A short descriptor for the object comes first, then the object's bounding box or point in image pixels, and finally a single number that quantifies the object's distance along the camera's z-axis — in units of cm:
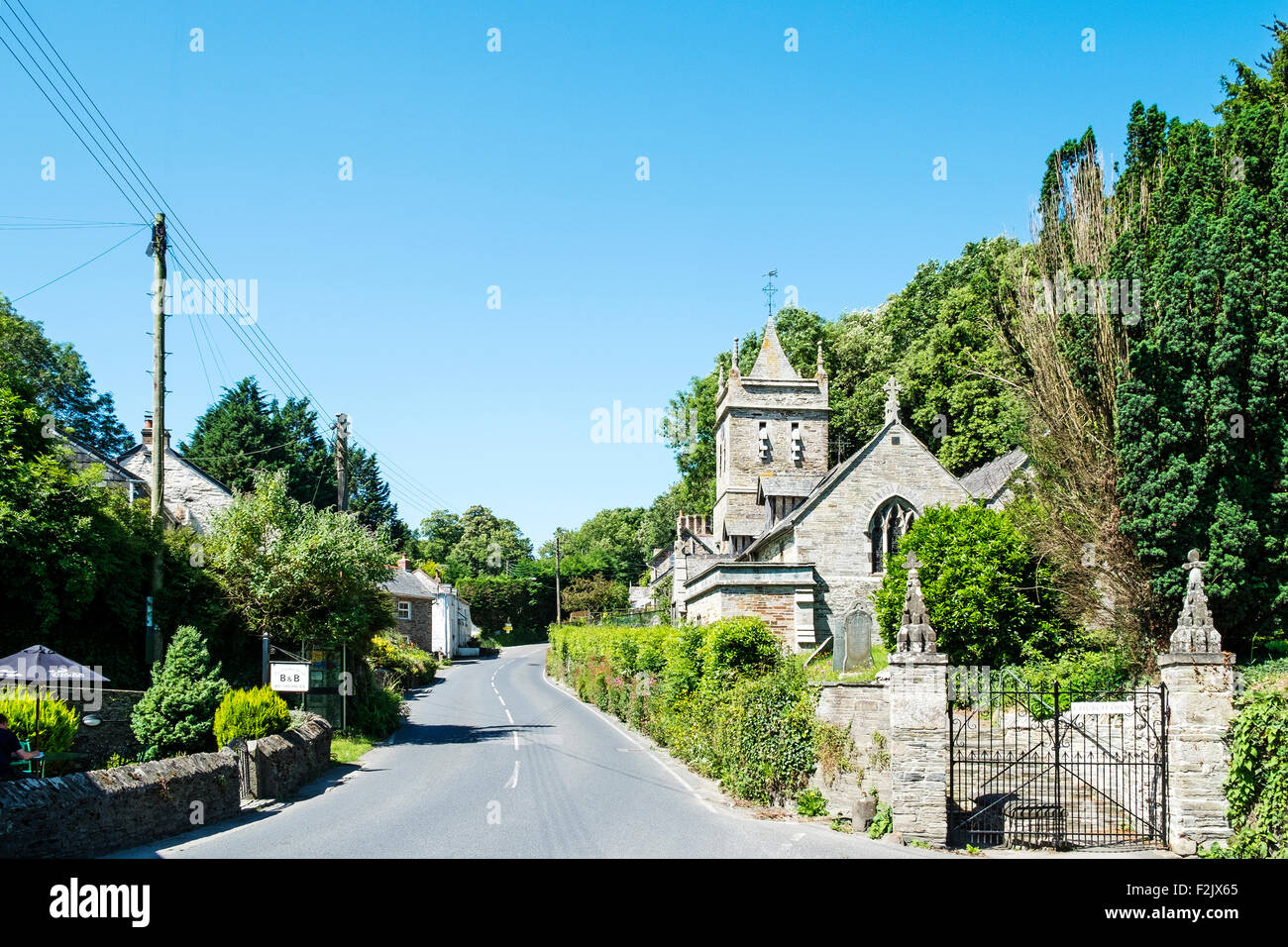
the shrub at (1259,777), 1133
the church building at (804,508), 3262
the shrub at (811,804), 1504
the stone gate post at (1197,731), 1218
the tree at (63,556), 1881
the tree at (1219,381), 1675
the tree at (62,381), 4584
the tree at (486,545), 10556
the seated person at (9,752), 1062
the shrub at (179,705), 1627
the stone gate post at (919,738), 1263
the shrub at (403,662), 3850
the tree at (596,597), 7008
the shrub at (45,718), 1289
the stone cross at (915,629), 1280
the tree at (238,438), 5769
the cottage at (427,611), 6112
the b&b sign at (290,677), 2006
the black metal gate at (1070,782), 1304
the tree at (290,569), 2319
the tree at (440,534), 11062
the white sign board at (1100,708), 1659
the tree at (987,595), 2409
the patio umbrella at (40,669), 1517
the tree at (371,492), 8469
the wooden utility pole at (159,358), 2003
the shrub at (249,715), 1677
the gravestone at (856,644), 2775
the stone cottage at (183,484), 4191
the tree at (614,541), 10469
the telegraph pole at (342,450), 2801
